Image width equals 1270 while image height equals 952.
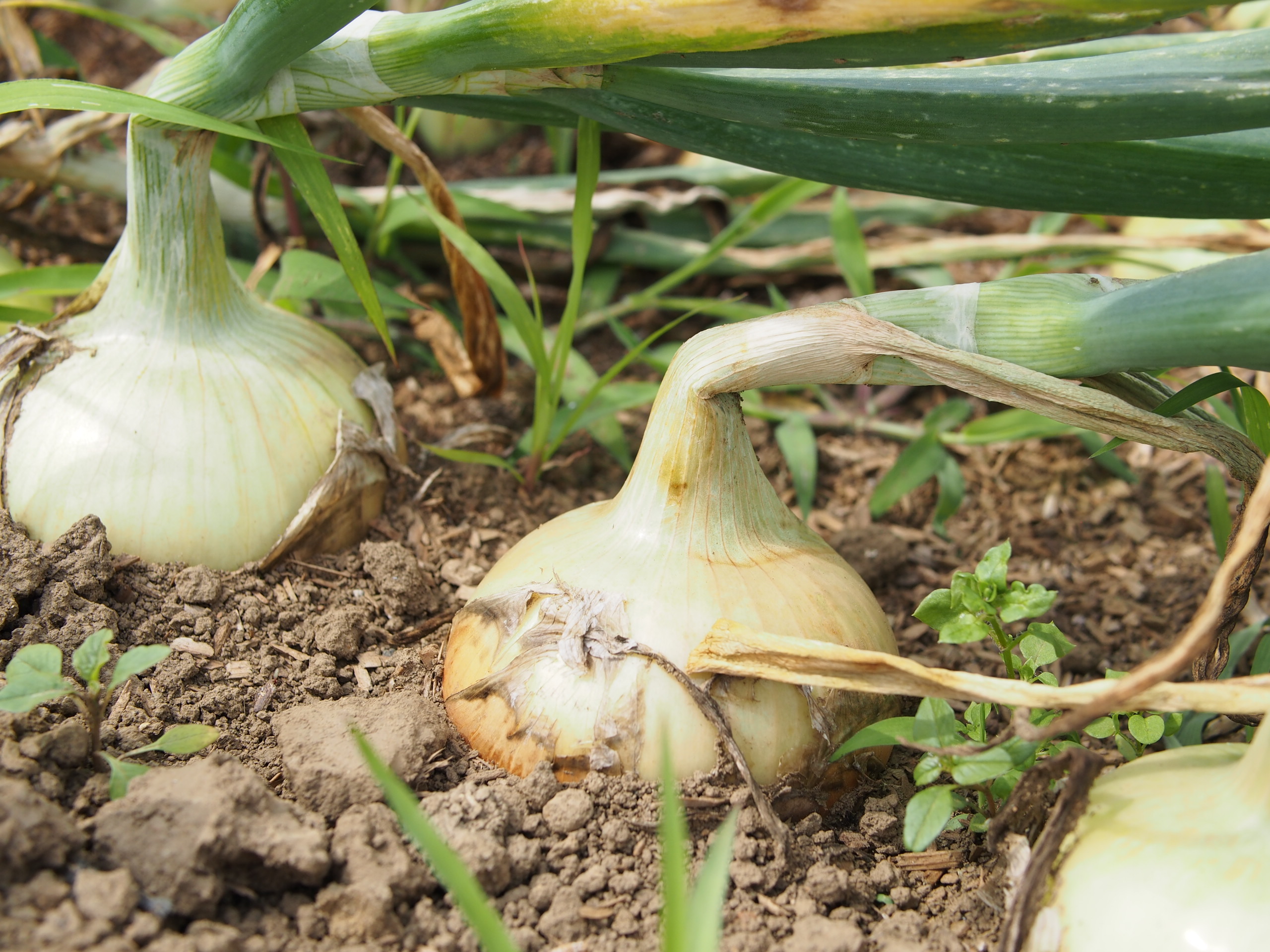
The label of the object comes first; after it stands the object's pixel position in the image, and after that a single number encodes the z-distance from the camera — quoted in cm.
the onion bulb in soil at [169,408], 29
